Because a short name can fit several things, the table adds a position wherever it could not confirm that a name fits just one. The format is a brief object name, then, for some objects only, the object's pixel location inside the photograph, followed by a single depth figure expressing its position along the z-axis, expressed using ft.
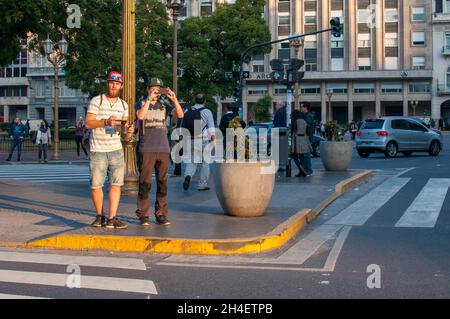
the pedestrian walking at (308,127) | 56.39
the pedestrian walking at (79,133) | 107.86
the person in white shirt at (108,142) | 29.91
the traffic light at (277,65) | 64.13
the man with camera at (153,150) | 31.27
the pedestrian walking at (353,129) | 175.96
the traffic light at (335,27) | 107.15
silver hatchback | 96.78
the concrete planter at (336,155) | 60.44
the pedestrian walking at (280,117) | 59.72
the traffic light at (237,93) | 112.35
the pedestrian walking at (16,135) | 97.91
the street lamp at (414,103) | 259.17
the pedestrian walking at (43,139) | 96.73
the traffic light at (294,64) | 61.52
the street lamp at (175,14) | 84.99
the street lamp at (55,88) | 98.44
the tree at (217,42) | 163.12
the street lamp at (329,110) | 261.85
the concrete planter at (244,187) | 33.53
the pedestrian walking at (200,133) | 45.75
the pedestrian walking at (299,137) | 55.01
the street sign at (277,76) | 62.05
